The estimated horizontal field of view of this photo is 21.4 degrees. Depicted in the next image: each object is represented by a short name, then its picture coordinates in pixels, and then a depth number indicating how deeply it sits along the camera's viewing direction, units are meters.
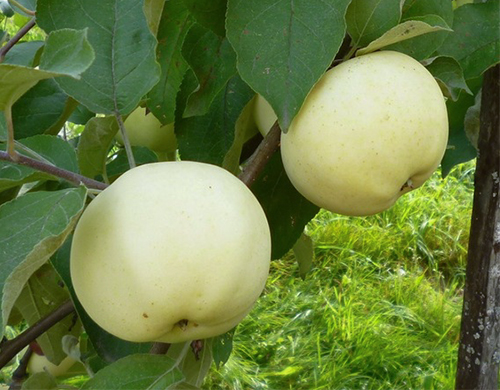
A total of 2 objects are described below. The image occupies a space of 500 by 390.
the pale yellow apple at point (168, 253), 0.48
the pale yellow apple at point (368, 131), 0.51
